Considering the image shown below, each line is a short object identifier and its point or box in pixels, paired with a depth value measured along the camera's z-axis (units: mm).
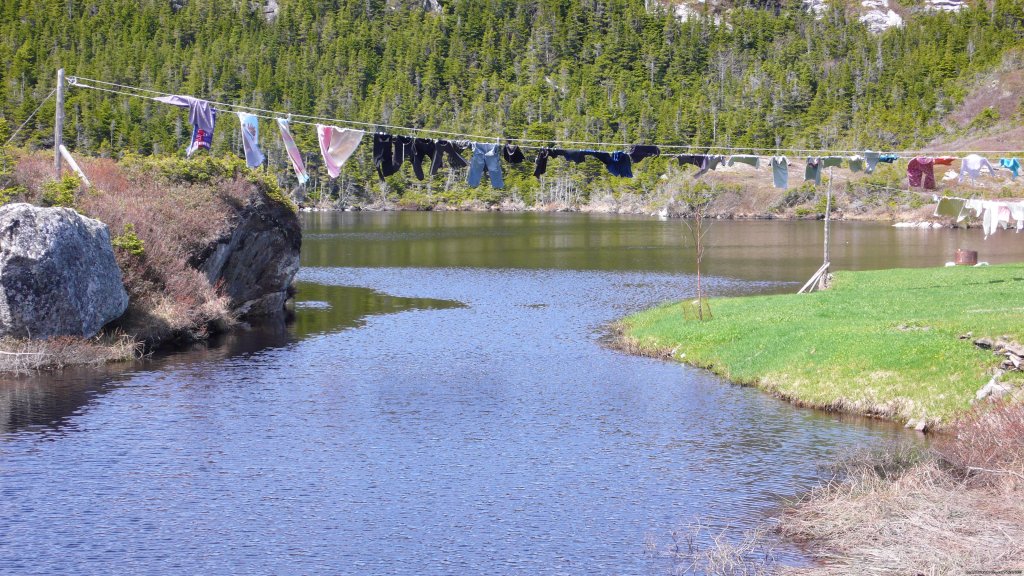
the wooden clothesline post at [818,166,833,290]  60469
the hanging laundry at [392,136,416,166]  45469
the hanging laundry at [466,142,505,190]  45438
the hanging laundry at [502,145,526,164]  45844
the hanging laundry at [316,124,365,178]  42425
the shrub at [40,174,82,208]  45188
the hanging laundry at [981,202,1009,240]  56062
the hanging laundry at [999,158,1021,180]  53325
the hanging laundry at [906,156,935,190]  51788
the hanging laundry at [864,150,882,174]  48912
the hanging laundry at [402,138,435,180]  45356
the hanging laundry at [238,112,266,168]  43750
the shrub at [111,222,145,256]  46312
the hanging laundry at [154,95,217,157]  42194
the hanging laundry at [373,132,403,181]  44812
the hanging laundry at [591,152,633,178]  48062
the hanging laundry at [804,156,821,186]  53812
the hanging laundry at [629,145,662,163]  46816
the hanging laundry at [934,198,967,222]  61391
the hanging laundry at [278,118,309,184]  41653
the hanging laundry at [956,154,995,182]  49097
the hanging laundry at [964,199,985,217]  56572
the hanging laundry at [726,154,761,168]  48859
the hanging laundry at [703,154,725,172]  48250
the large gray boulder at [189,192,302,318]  55300
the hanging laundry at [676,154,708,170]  48116
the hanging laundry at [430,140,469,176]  45125
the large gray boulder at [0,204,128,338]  39094
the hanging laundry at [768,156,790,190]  52875
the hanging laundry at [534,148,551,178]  49981
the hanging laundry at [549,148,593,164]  47416
